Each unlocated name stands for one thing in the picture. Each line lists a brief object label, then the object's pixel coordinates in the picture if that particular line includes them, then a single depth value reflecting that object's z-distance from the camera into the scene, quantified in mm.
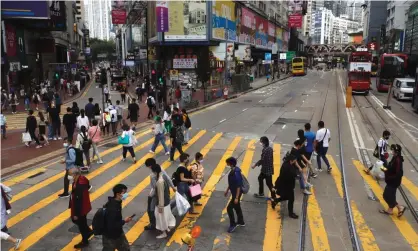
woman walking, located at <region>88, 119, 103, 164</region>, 13008
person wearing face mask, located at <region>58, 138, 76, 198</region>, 9752
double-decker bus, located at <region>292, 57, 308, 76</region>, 78938
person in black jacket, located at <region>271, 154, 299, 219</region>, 8547
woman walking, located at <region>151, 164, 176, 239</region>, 7535
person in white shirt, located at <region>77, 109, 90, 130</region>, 14482
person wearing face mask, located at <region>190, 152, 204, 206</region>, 8930
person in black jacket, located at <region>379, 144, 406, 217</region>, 8820
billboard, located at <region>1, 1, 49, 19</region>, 35594
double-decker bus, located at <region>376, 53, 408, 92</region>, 42188
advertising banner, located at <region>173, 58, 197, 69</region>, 49266
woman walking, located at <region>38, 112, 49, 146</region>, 16312
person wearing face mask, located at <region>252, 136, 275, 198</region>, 9539
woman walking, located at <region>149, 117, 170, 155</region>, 14131
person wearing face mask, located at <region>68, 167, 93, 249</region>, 7074
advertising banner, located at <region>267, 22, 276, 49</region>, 83738
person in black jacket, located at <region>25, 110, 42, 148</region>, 15938
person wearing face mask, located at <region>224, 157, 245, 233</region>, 7992
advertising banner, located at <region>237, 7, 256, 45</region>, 61156
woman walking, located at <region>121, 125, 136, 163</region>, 12969
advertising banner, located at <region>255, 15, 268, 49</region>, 72875
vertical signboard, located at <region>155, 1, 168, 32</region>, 26539
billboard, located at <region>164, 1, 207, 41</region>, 47906
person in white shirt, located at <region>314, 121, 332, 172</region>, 12031
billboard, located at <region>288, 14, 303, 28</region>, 54953
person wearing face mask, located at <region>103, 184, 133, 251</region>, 5988
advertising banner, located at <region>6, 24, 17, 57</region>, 37009
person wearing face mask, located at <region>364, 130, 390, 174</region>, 11648
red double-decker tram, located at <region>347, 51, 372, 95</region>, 39062
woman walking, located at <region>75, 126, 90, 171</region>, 12258
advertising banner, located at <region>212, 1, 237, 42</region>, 49781
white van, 34312
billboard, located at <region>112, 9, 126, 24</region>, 37312
